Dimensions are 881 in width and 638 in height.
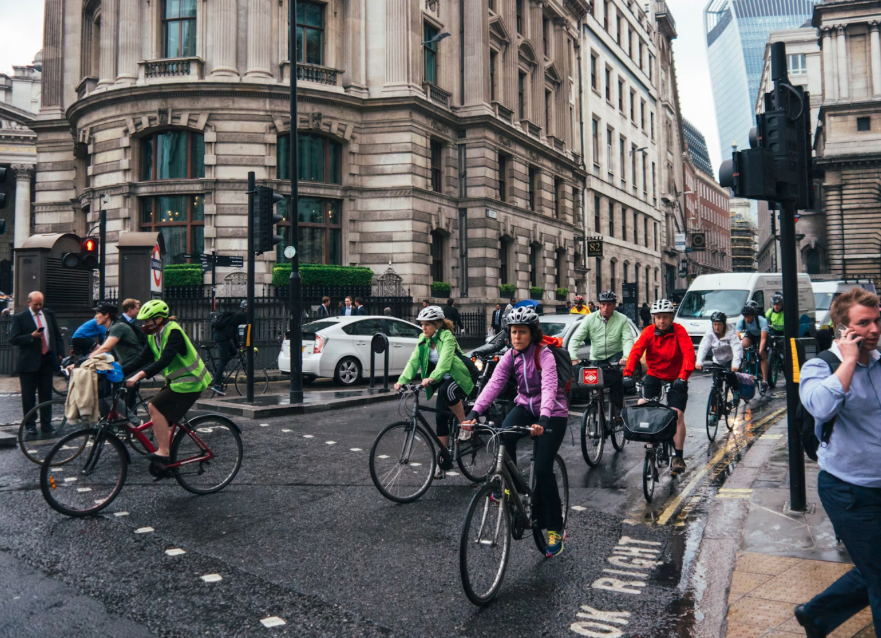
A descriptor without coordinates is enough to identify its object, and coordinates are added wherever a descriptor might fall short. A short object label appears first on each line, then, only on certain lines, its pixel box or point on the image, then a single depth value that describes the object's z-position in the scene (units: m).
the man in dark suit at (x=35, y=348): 10.20
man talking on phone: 3.10
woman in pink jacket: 5.01
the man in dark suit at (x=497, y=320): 23.64
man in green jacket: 9.08
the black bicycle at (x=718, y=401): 9.77
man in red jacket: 7.48
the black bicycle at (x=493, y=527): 4.15
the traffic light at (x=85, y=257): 14.59
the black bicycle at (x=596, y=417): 8.02
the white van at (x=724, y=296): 19.05
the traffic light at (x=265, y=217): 13.37
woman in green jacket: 7.23
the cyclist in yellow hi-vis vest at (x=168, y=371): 6.74
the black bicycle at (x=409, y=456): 6.62
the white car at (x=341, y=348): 15.88
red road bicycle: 6.16
